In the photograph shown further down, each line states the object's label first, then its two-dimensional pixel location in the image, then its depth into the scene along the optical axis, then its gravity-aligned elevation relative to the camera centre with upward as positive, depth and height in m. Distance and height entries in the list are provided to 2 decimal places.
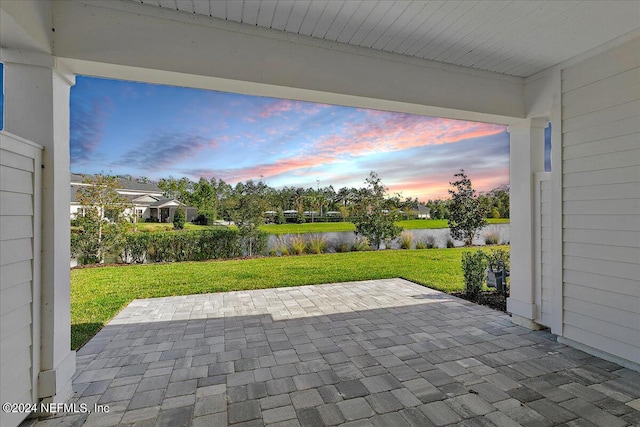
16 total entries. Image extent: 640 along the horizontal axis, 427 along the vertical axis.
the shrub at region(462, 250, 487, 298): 4.92 -0.98
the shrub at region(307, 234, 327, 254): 9.49 -0.98
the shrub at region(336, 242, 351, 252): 9.81 -1.12
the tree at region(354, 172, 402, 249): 10.10 -0.13
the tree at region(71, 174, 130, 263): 7.30 -0.15
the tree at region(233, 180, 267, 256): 8.71 -0.01
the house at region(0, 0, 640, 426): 1.99 +1.12
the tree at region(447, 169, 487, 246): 8.00 +0.10
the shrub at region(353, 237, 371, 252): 10.00 -1.06
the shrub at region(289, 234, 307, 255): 9.30 -0.98
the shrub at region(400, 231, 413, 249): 10.34 -0.95
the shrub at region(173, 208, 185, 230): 9.45 -0.17
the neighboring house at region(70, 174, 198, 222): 7.57 +0.40
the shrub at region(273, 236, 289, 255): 9.13 -0.99
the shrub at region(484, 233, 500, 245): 9.89 -0.84
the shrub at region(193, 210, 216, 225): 9.63 -0.14
